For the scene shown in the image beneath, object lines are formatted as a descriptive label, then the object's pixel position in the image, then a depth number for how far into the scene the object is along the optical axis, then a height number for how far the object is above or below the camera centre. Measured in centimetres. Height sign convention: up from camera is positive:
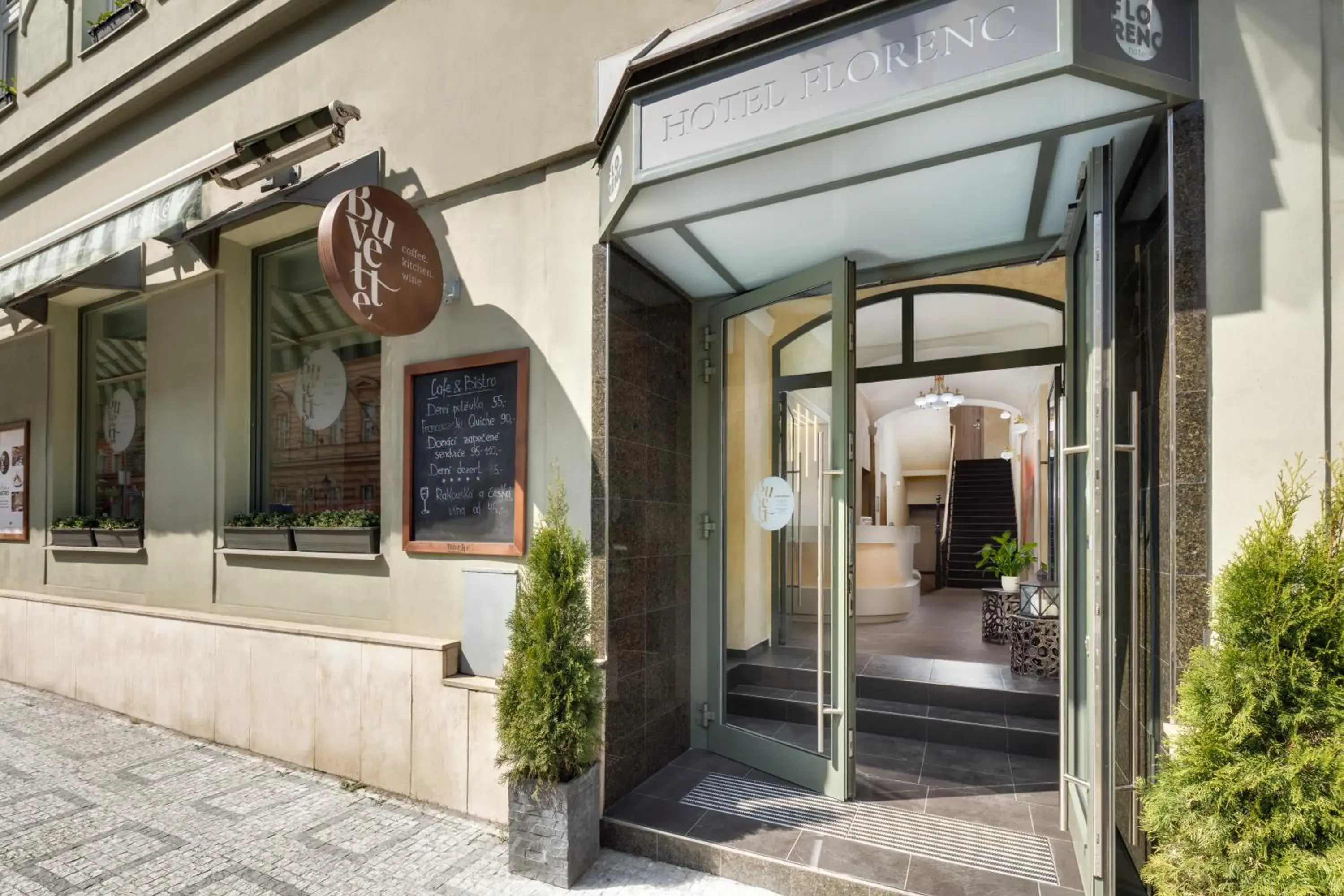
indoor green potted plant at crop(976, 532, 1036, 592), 713 -98
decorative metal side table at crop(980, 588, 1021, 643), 700 -152
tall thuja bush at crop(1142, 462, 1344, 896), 202 -78
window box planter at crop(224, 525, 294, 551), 524 -57
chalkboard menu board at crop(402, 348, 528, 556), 423 +2
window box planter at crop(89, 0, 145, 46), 652 +401
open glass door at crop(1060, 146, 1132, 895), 254 -29
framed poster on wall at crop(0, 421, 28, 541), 756 -22
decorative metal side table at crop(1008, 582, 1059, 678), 530 -128
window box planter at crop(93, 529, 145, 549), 624 -67
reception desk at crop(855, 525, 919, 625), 852 -146
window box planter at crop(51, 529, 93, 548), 671 -72
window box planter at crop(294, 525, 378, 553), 476 -54
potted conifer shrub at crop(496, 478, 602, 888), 330 -118
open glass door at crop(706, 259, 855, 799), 387 -42
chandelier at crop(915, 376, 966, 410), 1060 +85
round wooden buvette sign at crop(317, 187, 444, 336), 369 +106
